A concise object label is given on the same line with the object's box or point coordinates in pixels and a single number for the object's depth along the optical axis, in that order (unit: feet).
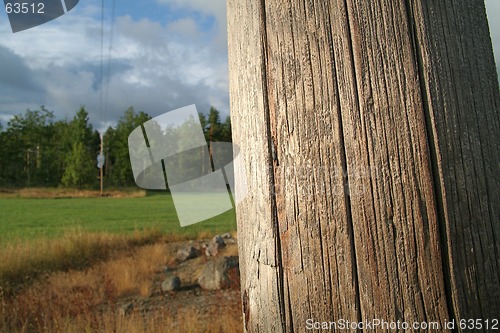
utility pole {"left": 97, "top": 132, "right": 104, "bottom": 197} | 69.22
